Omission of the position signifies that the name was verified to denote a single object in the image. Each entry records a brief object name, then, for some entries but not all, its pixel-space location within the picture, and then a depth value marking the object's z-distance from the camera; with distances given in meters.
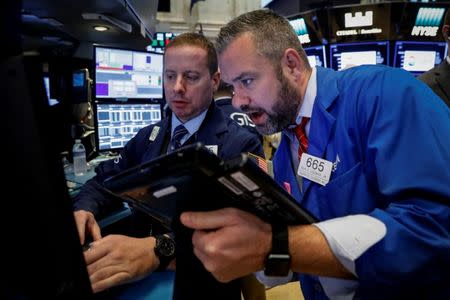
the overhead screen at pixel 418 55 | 4.76
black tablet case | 0.49
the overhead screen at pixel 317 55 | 5.14
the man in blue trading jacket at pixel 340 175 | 0.64
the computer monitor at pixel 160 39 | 7.24
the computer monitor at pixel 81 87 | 2.75
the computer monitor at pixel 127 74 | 2.57
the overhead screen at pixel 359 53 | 4.91
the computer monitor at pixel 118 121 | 2.58
